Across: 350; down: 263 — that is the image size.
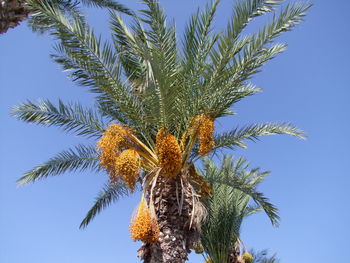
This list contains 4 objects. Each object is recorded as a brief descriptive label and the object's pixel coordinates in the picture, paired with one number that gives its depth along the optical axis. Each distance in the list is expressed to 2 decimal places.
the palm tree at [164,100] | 6.84
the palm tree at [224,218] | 10.79
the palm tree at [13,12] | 7.30
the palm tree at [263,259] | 12.69
